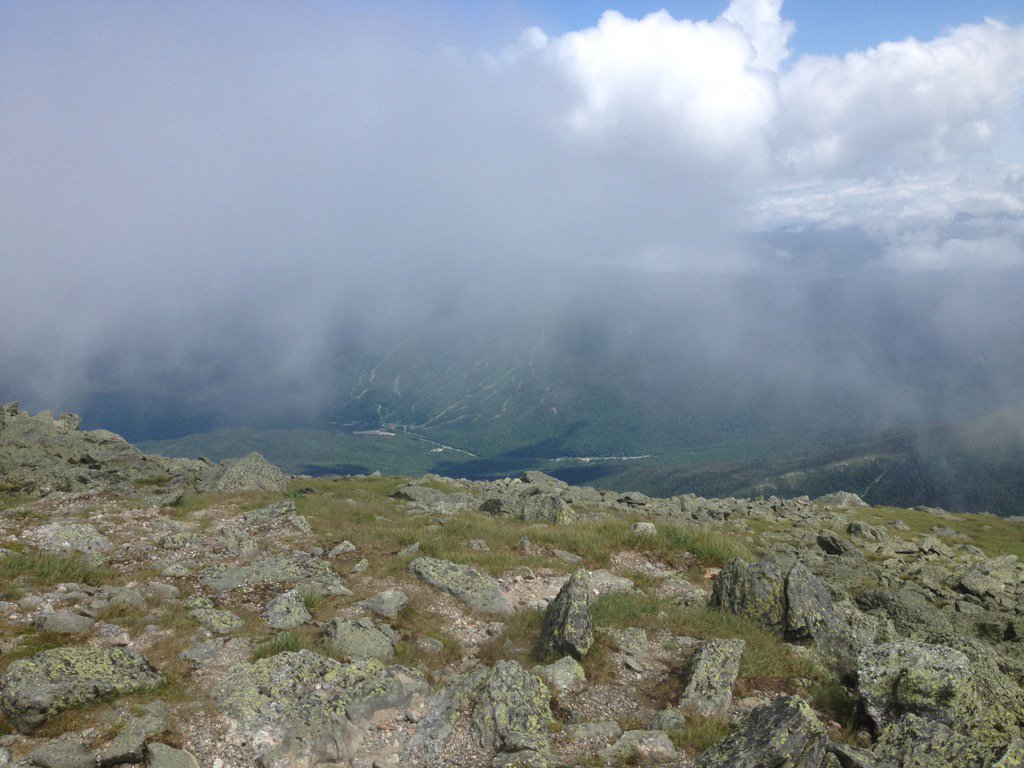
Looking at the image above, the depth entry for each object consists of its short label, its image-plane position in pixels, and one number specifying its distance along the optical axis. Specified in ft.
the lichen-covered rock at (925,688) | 47.78
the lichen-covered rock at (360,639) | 60.03
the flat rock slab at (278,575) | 76.74
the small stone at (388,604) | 70.49
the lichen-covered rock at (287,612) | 65.94
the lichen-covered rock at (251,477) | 148.05
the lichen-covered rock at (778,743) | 39.01
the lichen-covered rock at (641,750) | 45.39
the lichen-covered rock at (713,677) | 52.75
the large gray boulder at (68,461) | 138.62
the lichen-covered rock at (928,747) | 40.11
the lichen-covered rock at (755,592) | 69.62
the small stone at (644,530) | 105.81
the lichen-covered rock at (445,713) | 47.65
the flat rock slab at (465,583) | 74.69
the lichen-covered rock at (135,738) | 40.75
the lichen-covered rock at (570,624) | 60.23
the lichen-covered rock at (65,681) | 43.14
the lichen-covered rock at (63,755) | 39.27
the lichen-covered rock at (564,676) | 55.47
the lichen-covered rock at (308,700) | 46.55
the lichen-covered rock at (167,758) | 40.60
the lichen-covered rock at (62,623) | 57.98
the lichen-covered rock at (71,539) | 87.30
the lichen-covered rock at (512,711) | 47.21
